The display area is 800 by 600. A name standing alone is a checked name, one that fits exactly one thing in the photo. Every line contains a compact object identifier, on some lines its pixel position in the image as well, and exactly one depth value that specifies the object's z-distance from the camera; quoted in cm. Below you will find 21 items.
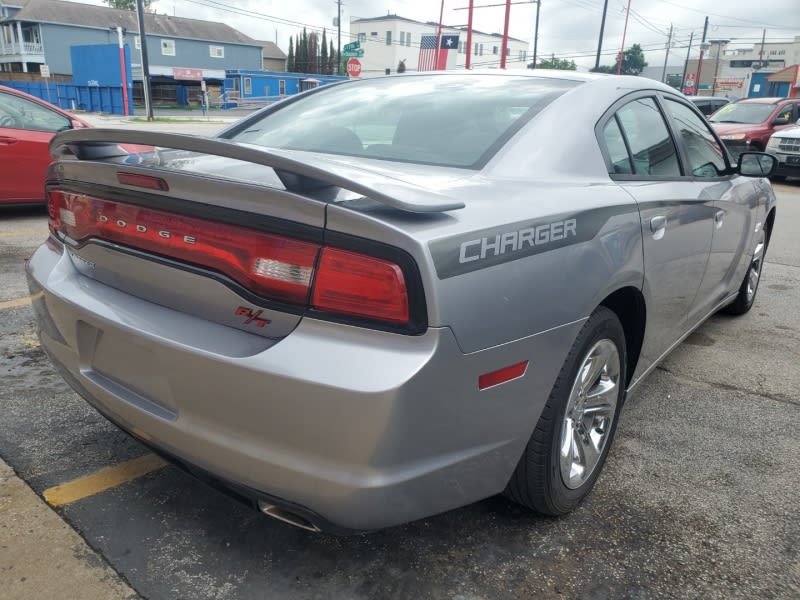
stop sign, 3484
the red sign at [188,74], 5125
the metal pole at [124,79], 3305
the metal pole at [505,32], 2855
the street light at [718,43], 8086
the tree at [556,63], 9625
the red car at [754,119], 1485
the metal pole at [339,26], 5603
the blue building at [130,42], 5144
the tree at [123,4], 7481
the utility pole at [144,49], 2820
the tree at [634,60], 10319
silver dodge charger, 157
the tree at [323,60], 7462
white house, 8550
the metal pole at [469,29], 2771
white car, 1368
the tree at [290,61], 7709
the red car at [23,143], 663
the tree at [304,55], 7675
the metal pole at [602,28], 3834
